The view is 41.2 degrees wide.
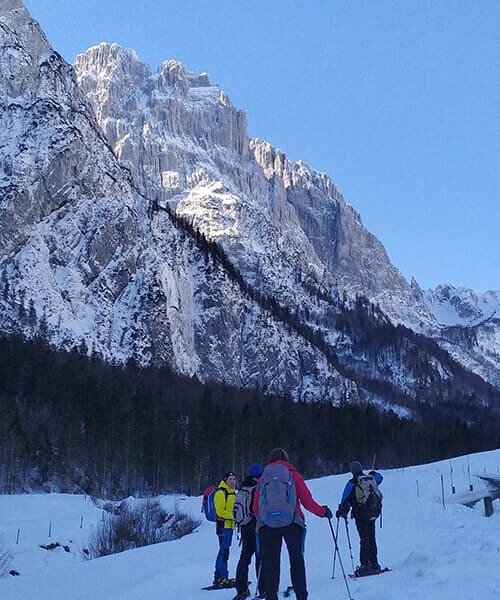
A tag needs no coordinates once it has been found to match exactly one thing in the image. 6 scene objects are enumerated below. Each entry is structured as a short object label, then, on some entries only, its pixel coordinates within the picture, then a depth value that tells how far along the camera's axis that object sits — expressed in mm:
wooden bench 29800
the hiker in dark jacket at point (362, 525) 12445
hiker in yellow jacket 12812
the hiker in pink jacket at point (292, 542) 8664
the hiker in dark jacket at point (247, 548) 10977
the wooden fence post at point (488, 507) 20541
